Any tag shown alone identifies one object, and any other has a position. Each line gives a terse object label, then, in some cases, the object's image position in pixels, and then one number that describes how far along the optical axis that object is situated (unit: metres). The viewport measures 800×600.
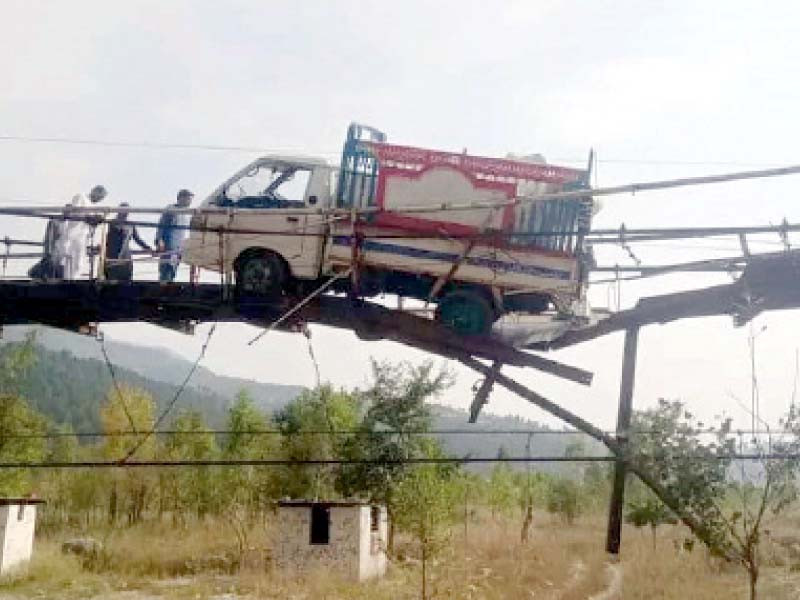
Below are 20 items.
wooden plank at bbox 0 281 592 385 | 7.76
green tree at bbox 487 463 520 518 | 50.88
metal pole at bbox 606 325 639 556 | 7.57
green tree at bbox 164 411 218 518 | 43.69
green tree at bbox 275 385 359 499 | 35.91
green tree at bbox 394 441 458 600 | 20.95
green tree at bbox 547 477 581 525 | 52.94
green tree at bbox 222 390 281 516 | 39.31
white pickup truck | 8.20
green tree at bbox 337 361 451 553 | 32.06
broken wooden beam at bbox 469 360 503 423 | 7.77
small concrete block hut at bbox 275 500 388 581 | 26.94
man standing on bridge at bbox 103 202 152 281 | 9.36
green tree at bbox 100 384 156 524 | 49.88
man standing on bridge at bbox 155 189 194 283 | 9.64
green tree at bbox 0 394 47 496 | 35.53
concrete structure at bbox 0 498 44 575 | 27.19
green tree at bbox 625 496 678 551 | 23.83
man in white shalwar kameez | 9.38
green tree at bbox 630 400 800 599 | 12.95
